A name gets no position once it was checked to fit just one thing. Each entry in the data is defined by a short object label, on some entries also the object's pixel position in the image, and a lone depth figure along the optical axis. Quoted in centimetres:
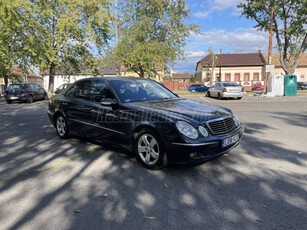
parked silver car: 1759
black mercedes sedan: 337
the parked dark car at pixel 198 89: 3912
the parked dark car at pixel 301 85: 3488
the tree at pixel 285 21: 2144
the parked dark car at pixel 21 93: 1725
